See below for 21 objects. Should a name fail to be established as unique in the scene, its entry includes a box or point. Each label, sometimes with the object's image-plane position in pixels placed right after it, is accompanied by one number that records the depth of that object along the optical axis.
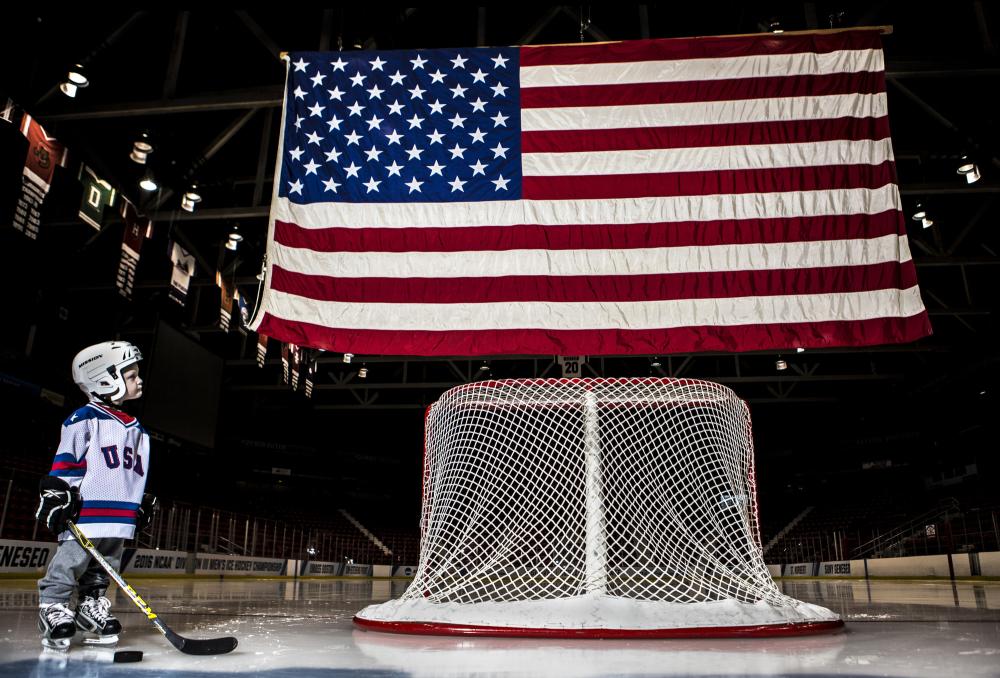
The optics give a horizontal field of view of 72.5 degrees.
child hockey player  3.17
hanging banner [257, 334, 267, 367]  13.48
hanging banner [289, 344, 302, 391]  14.00
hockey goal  4.55
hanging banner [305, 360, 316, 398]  15.93
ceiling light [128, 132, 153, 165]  9.55
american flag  4.82
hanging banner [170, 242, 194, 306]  11.08
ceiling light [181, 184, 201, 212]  10.74
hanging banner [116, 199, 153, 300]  10.04
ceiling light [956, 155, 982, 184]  9.58
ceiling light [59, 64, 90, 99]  8.08
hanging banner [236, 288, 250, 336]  12.96
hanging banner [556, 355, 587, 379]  7.90
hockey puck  2.75
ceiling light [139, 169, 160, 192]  10.37
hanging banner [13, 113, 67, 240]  7.92
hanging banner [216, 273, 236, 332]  12.17
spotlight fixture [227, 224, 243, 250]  12.23
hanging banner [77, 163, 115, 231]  8.95
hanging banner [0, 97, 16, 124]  7.90
